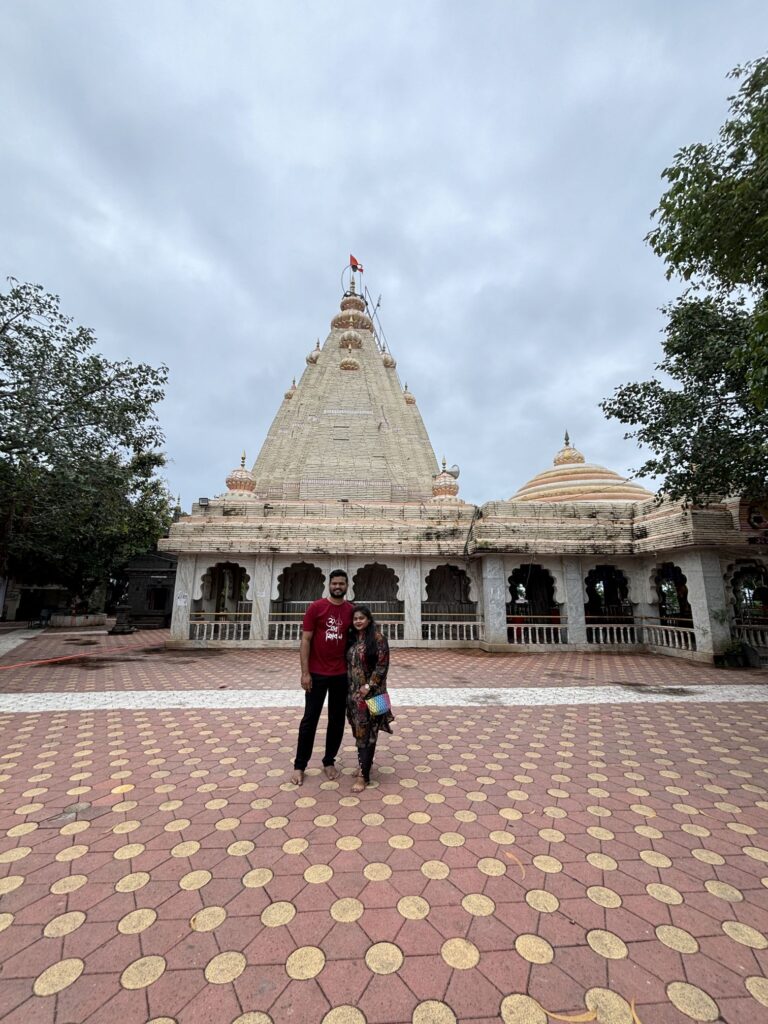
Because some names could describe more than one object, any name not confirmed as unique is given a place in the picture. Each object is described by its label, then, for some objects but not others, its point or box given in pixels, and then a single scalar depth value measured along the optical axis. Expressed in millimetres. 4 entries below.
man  3615
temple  10625
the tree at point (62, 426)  10219
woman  3527
